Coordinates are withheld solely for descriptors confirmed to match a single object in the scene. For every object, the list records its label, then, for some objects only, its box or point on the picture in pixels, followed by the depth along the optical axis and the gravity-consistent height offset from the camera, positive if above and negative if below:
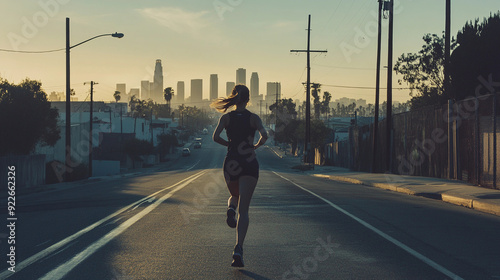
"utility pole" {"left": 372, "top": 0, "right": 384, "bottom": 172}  34.56 +3.45
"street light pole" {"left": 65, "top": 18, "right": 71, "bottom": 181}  33.03 +2.30
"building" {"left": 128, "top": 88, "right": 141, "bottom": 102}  173.89 +13.96
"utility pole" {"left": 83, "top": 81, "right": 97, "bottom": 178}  49.03 +4.07
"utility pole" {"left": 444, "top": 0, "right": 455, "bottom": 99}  25.00 +3.94
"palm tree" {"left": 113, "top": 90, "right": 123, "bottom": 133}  162.44 +12.32
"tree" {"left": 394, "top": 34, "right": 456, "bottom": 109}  57.20 +7.48
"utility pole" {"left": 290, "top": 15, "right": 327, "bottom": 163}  55.59 +6.29
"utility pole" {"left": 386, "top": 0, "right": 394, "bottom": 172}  31.27 +3.07
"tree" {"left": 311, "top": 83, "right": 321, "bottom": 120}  123.56 +10.39
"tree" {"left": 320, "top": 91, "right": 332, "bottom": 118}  169.38 +12.53
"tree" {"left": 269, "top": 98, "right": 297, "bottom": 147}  107.98 +1.92
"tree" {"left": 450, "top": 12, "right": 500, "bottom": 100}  31.11 +4.44
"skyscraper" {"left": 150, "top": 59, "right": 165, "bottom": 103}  195.62 +23.09
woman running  6.84 -0.17
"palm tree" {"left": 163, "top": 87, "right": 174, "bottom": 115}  153.50 +12.09
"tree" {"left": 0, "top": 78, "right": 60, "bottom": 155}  31.59 +1.00
